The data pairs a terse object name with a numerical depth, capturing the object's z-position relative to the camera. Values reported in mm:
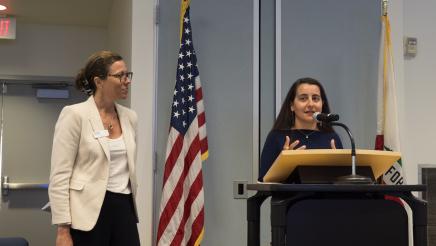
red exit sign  5785
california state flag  3611
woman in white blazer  2236
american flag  3439
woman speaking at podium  2564
